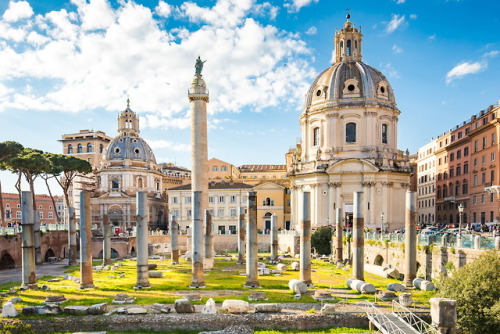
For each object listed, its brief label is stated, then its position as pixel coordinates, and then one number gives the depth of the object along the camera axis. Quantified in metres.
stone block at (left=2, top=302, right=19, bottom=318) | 17.69
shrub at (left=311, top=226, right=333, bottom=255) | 44.03
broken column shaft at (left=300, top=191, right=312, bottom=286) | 24.77
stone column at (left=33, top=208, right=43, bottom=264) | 36.78
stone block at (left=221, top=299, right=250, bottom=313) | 17.97
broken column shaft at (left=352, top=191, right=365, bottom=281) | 25.00
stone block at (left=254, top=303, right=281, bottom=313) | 17.95
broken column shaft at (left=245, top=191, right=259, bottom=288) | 24.78
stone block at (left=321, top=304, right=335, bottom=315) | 17.61
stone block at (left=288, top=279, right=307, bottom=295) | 22.27
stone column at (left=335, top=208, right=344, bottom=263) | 36.46
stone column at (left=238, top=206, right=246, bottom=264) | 39.27
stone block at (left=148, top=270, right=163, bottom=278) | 29.19
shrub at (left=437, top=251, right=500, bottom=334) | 15.45
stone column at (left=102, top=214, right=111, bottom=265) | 38.54
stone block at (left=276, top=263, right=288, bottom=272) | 32.25
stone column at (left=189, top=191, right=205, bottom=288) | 24.52
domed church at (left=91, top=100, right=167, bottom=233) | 76.25
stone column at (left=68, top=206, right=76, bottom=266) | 39.41
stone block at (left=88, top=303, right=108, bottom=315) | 17.97
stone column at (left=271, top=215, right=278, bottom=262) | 40.22
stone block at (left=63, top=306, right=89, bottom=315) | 17.97
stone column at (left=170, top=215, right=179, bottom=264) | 39.12
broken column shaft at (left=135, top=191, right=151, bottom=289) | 24.47
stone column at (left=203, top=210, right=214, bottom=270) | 34.44
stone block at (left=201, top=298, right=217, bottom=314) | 17.88
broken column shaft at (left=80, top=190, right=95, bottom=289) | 24.38
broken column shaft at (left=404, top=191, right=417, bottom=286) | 23.91
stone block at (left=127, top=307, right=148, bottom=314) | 17.84
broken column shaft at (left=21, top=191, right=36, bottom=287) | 25.25
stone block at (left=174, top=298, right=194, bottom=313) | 18.02
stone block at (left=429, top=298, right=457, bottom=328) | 15.30
